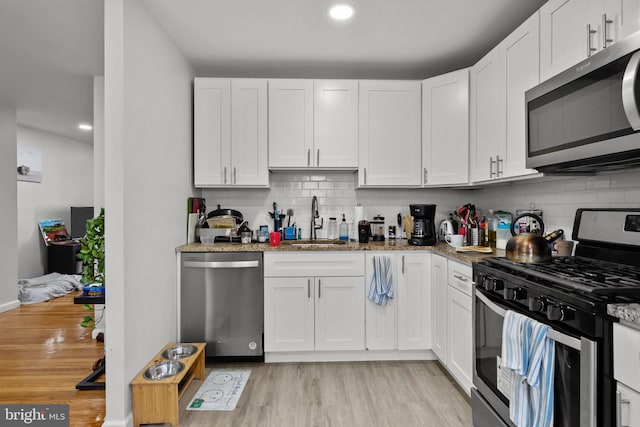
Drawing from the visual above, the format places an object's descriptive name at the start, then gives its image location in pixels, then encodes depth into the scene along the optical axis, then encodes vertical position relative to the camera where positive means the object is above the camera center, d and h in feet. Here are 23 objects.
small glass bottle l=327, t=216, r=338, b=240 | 10.91 -0.58
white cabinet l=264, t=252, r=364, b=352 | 8.91 -2.39
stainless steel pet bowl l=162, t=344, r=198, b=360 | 7.76 -3.22
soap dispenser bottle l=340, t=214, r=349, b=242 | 10.70 -0.64
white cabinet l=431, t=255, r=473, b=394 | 7.00 -2.39
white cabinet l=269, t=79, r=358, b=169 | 9.90 +2.55
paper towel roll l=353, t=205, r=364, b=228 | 10.44 -0.05
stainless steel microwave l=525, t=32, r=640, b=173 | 4.02 +1.35
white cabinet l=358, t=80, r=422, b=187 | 9.95 +2.31
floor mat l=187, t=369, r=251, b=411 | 7.06 -4.00
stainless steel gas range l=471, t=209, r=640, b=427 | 3.58 -1.24
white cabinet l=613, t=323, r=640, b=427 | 3.21 -1.56
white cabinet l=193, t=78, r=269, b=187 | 9.79 +2.32
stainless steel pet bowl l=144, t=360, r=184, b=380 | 6.84 -3.23
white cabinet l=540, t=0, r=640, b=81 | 4.71 +2.78
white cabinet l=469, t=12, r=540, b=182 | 6.63 +2.39
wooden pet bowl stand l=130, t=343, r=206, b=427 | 6.40 -3.55
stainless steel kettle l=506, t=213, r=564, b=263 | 5.59 -0.63
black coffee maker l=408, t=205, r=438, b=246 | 9.22 -0.42
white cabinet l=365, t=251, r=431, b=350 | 9.00 -2.59
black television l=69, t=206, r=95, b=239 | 19.56 -0.58
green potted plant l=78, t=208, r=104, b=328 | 7.30 -1.00
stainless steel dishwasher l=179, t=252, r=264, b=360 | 8.80 -2.36
